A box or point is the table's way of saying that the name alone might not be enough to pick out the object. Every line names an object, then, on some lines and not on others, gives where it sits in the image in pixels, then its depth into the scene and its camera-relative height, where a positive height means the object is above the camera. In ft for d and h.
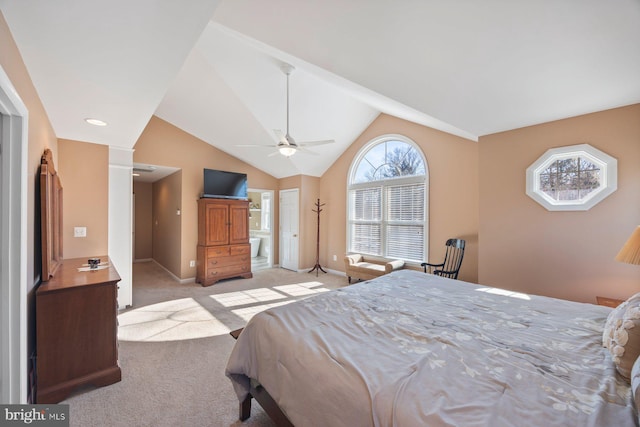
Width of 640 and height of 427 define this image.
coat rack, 19.54 -2.98
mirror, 6.15 -0.10
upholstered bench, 14.55 -3.33
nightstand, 7.25 -2.60
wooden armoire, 16.17 -1.95
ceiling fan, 10.96 +2.99
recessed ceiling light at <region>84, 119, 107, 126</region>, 8.34 +2.93
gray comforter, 2.92 -2.22
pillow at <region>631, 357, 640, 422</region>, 2.76 -1.96
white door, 19.80 -1.38
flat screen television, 16.60 +1.78
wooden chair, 12.26 -2.41
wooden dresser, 6.04 -3.08
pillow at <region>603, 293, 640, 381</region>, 3.44 -1.82
